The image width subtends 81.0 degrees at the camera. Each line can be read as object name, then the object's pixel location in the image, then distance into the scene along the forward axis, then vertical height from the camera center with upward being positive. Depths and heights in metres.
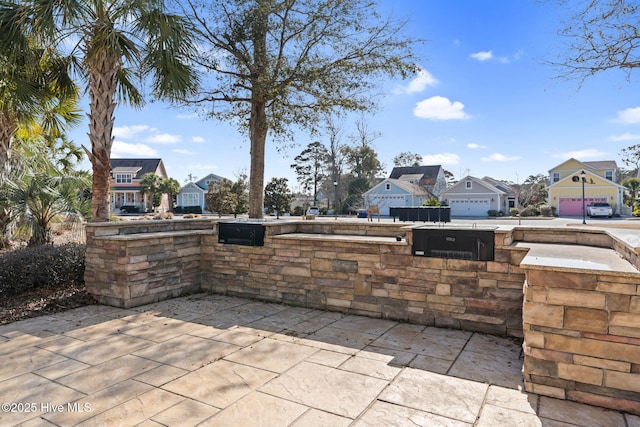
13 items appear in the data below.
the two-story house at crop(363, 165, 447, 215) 34.53 +1.70
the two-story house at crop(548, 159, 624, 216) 30.94 +1.91
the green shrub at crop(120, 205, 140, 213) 38.84 +0.08
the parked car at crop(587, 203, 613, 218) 26.81 -0.05
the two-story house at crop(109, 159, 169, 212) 40.56 +2.72
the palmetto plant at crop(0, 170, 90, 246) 7.47 +0.14
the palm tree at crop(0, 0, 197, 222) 5.44 +2.61
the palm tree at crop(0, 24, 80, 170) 5.72 +2.24
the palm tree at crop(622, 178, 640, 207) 34.02 +2.14
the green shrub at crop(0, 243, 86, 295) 5.54 -0.89
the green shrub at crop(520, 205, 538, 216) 30.62 -0.13
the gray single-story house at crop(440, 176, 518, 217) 32.97 +1.09
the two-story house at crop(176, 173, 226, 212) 41.84 +1.85
